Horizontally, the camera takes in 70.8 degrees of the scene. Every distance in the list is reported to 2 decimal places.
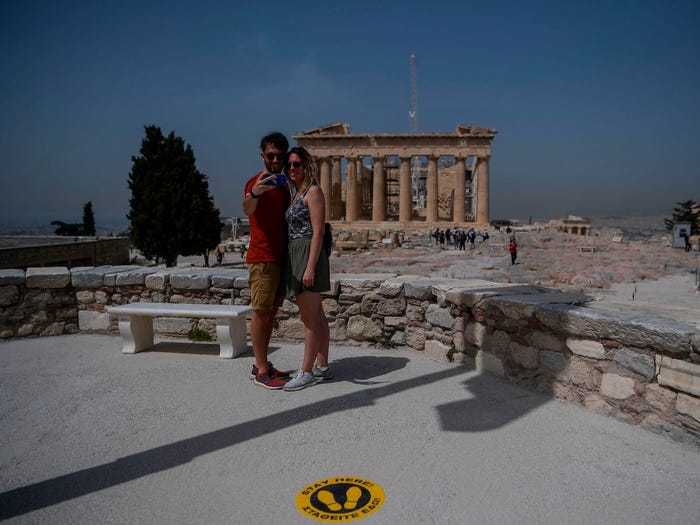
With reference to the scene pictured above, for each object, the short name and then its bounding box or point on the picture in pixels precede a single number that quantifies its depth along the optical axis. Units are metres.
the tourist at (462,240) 28.58
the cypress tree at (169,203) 28.30
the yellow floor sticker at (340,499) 2.37
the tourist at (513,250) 19.56
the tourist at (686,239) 29.59
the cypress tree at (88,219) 49.44
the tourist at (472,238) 30.03
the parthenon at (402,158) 42.31
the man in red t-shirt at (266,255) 4.10
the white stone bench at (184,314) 4.92
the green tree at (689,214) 51.04
